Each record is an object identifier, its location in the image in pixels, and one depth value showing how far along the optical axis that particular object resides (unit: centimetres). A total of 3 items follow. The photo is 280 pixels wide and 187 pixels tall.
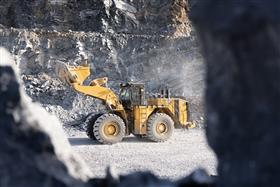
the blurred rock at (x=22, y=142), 472
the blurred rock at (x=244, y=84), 341
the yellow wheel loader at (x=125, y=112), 2174
